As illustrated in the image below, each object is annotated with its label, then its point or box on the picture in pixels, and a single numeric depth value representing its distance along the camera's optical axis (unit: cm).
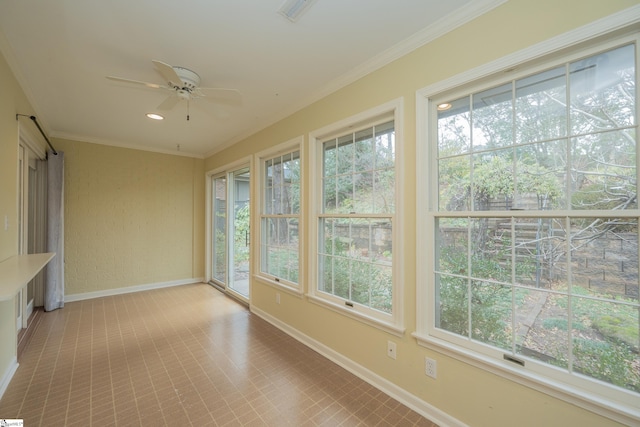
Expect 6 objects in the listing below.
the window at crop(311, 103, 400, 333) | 212
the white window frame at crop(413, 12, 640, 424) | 120
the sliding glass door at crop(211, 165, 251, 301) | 441
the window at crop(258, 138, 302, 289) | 307
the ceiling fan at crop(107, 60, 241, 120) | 209
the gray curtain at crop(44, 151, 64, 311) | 364
